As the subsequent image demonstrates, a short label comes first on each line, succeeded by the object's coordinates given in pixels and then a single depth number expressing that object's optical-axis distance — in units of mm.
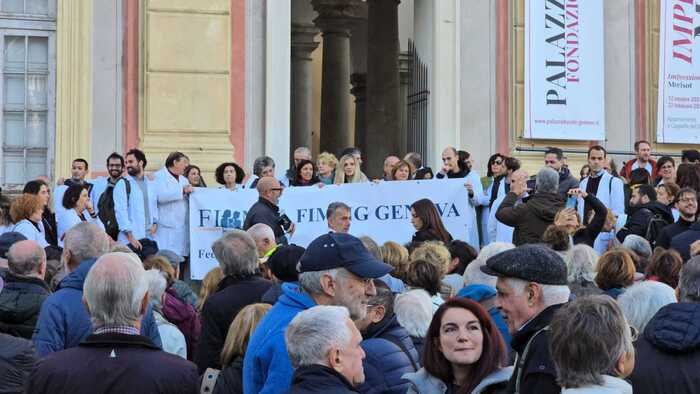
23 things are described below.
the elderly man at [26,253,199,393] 5832
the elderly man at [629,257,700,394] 6418
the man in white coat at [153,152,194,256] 16406
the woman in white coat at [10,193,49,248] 13266
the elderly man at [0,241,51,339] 8469
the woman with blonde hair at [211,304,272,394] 7602
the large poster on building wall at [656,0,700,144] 21359
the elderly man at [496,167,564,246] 14000
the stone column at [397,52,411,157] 28562
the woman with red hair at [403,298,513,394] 6238
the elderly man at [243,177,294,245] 14266
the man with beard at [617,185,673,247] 14867
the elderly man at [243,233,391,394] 6512
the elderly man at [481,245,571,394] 6215
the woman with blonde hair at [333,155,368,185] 16703
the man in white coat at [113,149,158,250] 15969
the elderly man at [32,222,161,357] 7746
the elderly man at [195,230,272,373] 8461
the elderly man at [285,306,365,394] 5453
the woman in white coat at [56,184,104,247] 14642
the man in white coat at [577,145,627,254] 16234
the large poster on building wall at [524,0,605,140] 20656
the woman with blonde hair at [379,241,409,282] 10145
